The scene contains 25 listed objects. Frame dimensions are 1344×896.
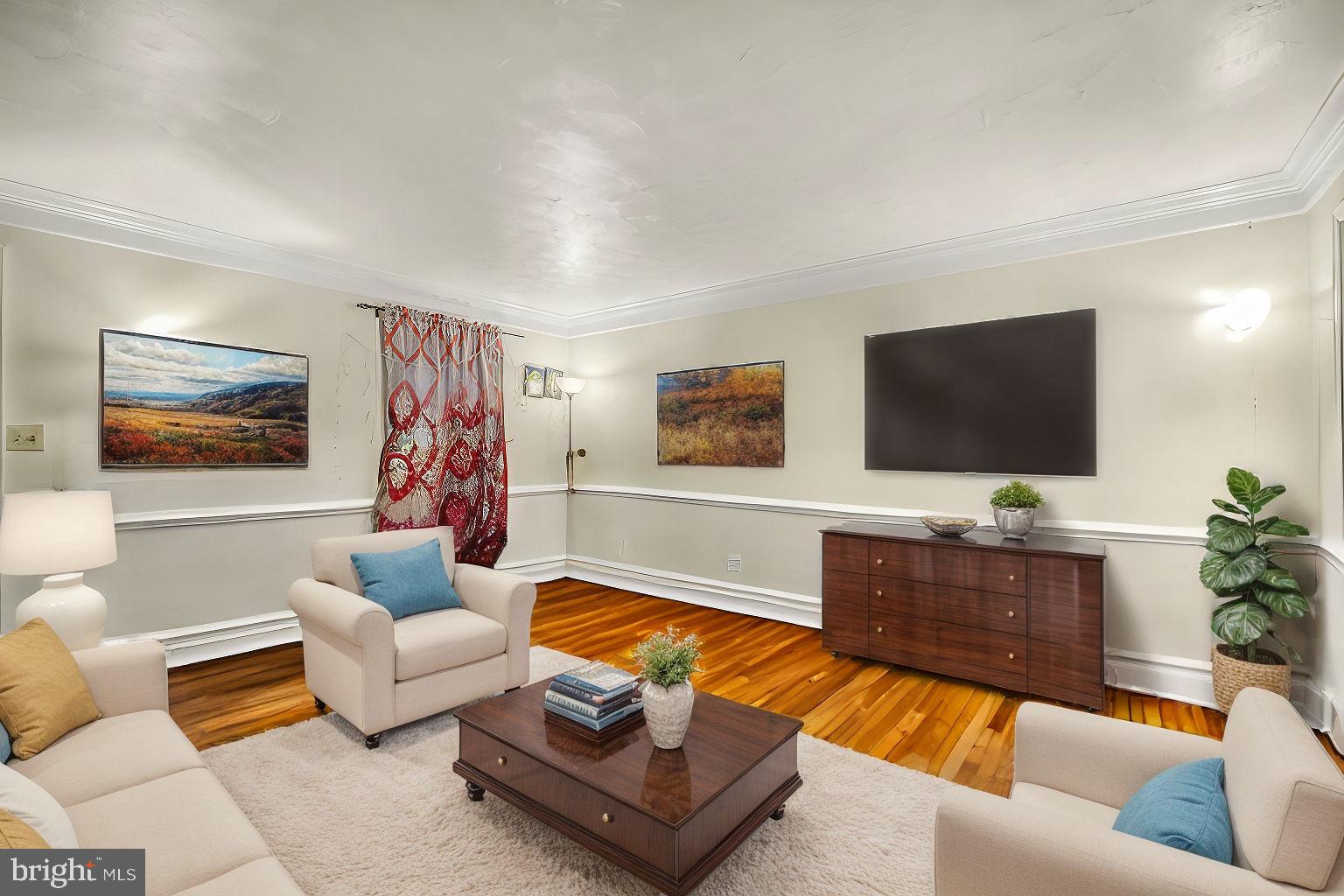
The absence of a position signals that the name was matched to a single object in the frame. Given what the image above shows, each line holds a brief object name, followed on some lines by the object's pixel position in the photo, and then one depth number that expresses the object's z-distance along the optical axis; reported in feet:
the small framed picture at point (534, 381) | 18.81
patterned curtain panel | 15.24
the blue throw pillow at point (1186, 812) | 3.71
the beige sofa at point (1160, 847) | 3.27
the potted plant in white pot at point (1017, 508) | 11.29
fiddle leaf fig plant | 9.17
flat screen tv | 11.60
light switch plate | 10.47
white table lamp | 8.91
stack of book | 7.04
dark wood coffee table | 5.65
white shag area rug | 6.22
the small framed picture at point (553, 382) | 19.58
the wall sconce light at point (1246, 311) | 9.78
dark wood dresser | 10.17
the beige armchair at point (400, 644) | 8.70
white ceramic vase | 6.41
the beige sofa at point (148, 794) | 4.29
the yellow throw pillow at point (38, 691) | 5.69
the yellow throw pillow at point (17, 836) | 3.25
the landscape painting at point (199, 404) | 11.53
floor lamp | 19.03
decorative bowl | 11.63
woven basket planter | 9.08
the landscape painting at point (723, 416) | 15.79
